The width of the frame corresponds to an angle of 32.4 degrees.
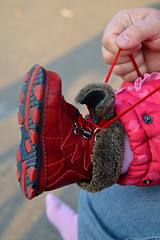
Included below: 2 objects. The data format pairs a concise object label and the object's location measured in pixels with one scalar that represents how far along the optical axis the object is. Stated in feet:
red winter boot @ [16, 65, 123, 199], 1.84
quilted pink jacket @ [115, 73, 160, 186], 2.15
